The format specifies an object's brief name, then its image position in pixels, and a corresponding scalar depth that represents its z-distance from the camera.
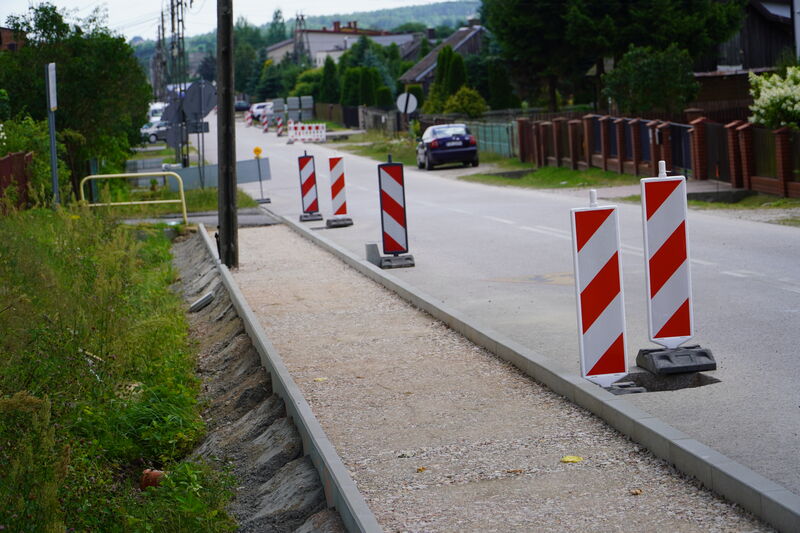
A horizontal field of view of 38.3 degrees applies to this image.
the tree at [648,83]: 35.84
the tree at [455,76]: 62.86
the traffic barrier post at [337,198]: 20.17
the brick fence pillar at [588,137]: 33.64
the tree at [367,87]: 87.88
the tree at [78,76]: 27.98
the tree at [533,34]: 55.19
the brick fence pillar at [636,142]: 29.98
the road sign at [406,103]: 48.44
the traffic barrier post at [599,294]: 7.35
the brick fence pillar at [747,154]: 23.42
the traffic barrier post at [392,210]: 14.60
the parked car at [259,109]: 97.89
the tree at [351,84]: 92.00
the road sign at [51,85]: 16.11
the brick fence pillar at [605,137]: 32.40
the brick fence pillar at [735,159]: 23.92
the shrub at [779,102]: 22.66
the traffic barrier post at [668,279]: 7.57
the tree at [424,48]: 118.69
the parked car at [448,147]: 39.31
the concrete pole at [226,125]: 15.78
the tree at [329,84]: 105.25
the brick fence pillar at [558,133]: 35.97
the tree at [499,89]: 68.06
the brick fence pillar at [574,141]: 34.50
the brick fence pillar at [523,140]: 40.25
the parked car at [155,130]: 76.10
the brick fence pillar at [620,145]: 31.06
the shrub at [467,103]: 58.78
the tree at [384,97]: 83.44
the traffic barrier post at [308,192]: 22.45
